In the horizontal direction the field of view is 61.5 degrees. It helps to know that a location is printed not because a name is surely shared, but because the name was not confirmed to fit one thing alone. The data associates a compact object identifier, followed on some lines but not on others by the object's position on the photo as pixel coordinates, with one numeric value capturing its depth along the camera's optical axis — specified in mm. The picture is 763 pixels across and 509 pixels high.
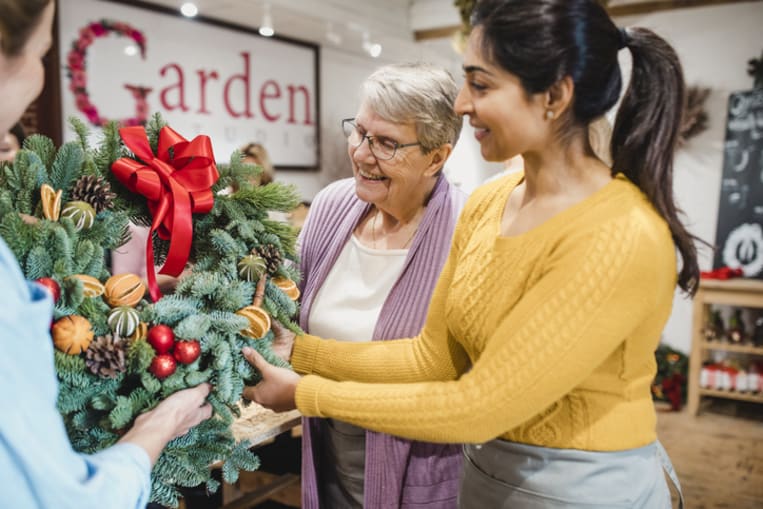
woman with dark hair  979
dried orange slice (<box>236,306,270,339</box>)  1143
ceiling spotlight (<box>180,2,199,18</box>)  4121
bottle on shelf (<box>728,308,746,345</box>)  4375
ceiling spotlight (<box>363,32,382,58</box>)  5103
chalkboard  4594
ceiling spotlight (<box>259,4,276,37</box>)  4242
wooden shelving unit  4164
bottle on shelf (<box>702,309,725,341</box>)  4422
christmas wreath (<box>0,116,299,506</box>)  965
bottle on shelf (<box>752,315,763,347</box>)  4351
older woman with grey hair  1494
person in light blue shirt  674
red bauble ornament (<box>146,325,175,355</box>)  1013
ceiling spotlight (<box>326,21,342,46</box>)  4949
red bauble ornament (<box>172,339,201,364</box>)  1021
